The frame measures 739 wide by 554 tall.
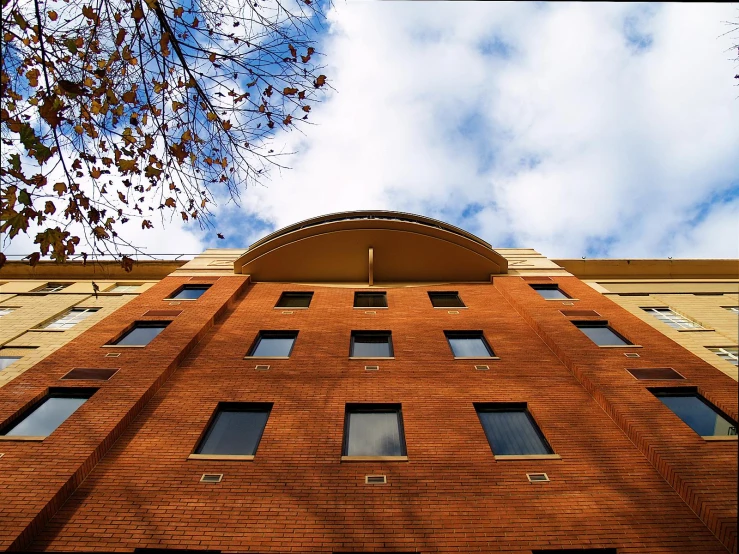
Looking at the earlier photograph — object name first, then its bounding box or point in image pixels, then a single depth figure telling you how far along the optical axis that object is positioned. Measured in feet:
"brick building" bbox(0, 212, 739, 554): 27.94
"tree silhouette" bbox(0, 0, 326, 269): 21.42
